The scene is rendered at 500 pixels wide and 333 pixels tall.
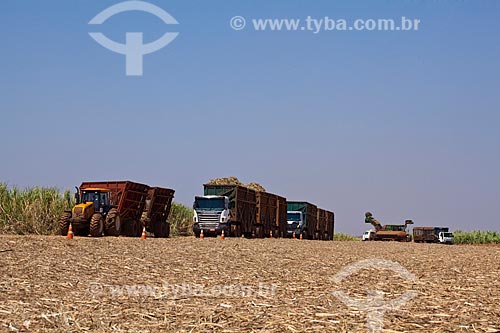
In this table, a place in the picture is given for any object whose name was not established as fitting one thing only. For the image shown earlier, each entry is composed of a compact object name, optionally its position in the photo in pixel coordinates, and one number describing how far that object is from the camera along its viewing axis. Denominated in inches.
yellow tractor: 1220.5
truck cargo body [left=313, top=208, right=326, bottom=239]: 2315.9
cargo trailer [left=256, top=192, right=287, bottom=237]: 1793.8
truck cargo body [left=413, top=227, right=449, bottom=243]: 2938.0
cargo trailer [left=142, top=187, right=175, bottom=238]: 1486.2
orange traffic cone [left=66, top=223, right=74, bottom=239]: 1040.7
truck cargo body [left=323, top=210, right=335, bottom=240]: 2540.6
